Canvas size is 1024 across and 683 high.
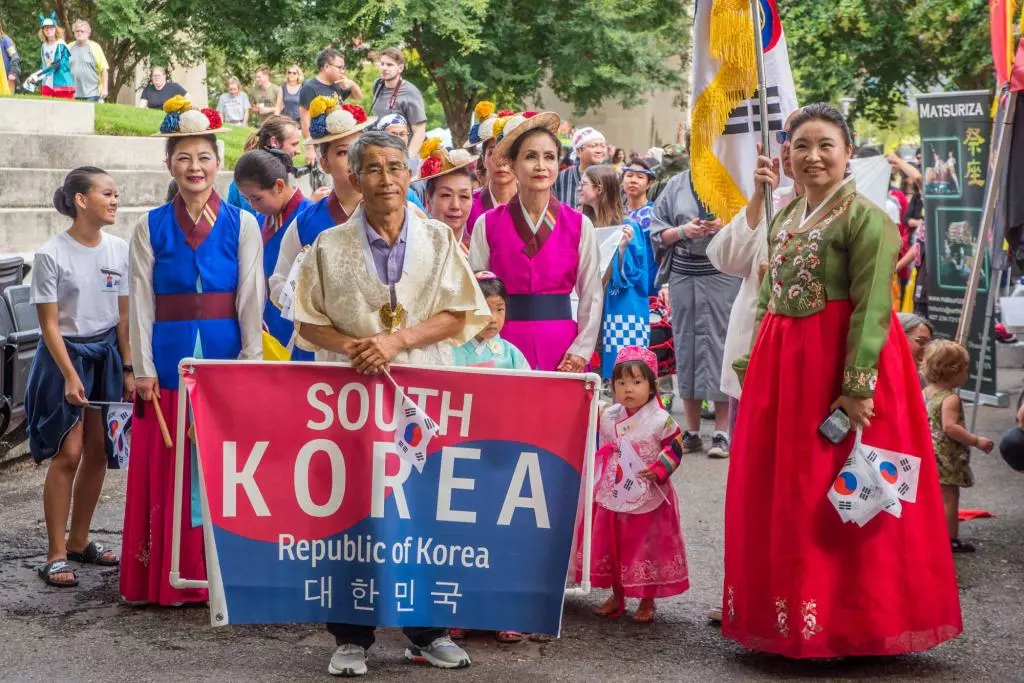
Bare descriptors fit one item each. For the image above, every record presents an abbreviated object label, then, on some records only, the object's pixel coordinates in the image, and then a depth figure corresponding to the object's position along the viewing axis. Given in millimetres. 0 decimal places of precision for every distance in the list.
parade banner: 5055
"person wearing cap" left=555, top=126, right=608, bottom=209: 10133
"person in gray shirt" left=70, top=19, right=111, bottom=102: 20547
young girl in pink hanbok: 6086
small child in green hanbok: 5828
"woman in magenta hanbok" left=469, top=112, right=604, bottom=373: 6148
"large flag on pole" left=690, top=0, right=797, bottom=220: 6480
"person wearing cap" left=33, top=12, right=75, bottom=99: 19422
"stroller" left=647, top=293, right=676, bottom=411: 11305
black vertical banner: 11391
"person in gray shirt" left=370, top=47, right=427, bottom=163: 12711
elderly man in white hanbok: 5145
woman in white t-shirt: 6758
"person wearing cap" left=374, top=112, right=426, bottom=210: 9305
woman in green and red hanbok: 5234
